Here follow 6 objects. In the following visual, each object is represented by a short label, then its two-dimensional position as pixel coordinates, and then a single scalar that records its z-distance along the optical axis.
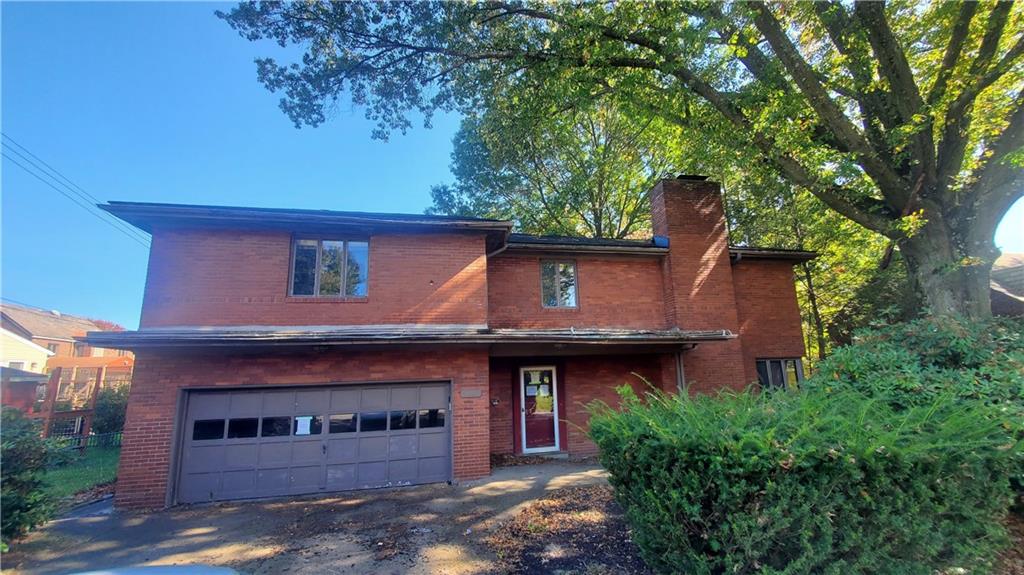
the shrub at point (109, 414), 17.14
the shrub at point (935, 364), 4.68
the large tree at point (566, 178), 19.58
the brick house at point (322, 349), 8.55
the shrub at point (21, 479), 5.36
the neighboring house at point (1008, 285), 16.41
